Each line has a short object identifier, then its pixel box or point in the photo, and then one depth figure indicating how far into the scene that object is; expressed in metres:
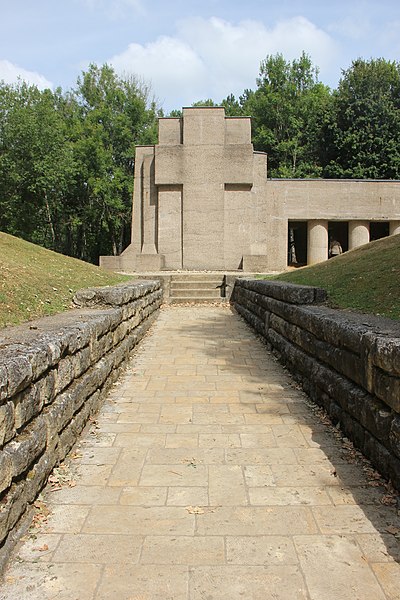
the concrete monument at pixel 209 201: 22.84
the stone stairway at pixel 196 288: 16.62
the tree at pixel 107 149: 36.75
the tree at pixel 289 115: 41.17
